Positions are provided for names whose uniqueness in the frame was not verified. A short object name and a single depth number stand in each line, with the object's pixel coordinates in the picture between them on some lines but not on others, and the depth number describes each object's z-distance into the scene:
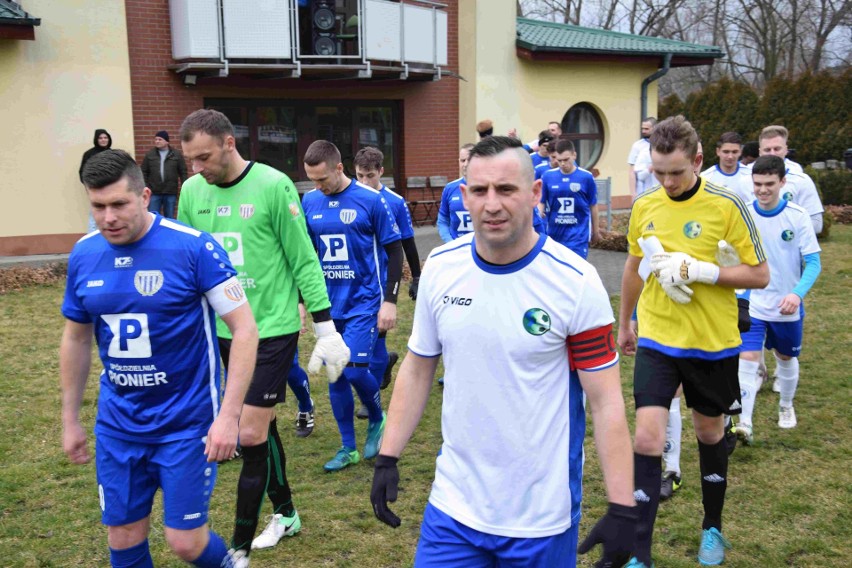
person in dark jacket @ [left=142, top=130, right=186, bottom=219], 16.00
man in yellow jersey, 4.71
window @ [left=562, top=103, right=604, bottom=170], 23.62
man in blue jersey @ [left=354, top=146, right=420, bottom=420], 7.06
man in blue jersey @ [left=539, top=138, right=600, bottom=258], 9.77
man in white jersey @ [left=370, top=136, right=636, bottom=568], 2.97
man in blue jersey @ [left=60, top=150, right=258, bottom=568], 3.74
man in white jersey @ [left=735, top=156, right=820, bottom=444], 6.45
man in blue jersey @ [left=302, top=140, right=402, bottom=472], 6.51
